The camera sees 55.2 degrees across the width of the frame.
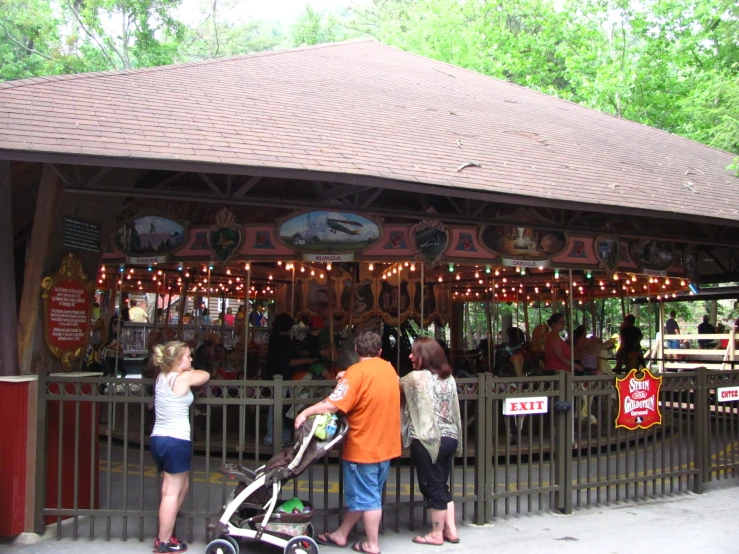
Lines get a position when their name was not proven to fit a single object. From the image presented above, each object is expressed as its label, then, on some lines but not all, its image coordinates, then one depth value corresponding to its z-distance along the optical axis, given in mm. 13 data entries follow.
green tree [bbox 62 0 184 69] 26875
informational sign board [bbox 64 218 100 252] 6582
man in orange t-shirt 5594
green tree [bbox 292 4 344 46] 41125
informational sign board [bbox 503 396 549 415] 6785
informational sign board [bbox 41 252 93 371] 6359
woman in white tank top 5570
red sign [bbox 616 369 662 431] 7578
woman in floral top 5859
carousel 9703
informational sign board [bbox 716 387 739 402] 8508
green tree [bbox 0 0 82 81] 27000
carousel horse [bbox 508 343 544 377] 12438
